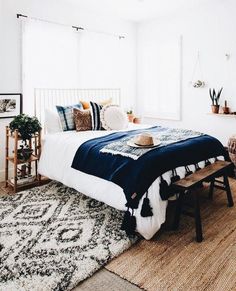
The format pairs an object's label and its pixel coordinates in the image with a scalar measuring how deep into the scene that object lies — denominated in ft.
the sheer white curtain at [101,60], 15.31
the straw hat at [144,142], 9.09
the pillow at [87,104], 13.30
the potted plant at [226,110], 14.49
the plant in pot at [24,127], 11.08
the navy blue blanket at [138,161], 7.97
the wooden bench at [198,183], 7.89
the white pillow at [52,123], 12.35
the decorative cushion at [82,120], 12.25
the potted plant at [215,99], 14.85
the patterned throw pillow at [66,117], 12.42
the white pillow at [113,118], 12.63
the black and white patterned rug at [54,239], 6.32
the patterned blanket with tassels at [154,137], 8.68
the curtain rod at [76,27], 12.33
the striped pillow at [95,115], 12.55
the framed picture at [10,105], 12.32
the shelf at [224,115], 14.21
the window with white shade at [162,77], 16.67
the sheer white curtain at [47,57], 12.89
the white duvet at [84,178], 7.89
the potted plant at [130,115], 16.10
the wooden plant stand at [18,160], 11.26
